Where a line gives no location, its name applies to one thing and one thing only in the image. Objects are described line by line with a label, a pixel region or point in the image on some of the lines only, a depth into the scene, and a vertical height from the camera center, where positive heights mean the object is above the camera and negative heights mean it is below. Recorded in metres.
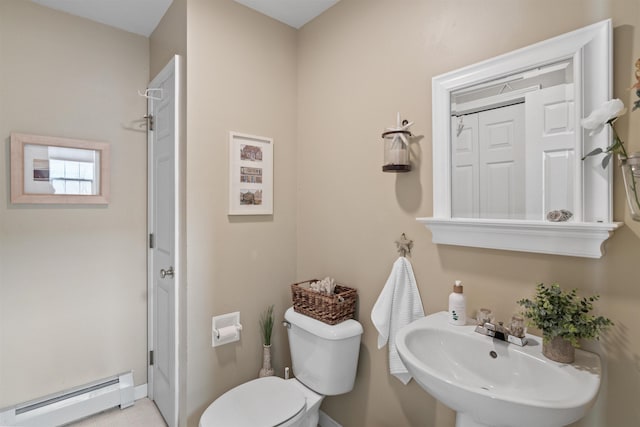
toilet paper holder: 1.75 -0.67
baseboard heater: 1.83 -1.20
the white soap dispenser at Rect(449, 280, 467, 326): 1.25 -0.39
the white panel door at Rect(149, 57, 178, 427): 1.82 -0.18
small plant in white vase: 1.91 -0.79
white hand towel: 1.47 -0.46
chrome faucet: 1.08 -0.44
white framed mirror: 1.00 +0.22
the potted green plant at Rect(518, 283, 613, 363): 0.92 -0.33
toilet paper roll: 1.74 -0.68
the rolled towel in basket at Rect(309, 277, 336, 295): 1.75 -0.43
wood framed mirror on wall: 1.83 +0.25
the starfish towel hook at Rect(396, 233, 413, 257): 1.52 -0.17
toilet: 1.46 -0.92
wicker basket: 1.65 -0.50
